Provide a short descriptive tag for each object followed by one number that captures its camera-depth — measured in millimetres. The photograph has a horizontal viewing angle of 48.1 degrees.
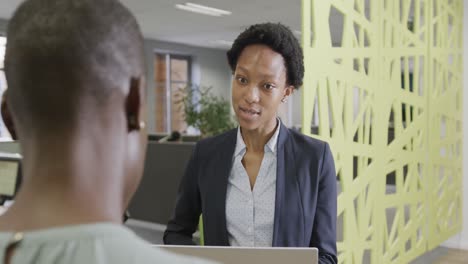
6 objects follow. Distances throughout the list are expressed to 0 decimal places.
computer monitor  2668
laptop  796
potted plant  5816
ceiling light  8038
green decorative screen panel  2338
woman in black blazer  1329
